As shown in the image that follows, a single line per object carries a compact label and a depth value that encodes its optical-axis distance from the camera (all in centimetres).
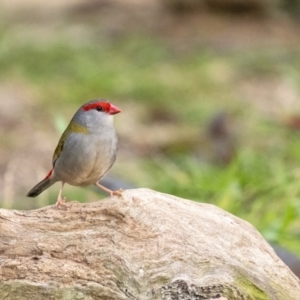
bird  737
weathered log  617
